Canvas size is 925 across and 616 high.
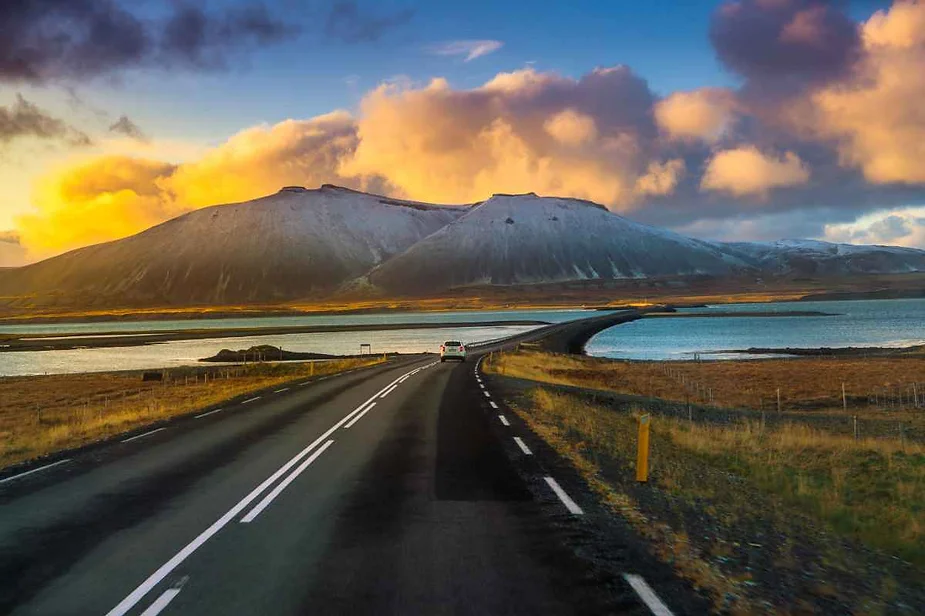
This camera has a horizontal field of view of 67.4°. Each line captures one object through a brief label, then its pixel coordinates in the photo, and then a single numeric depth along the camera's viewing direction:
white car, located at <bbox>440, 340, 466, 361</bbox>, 55.56
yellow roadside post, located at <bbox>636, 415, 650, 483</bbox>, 11.58
